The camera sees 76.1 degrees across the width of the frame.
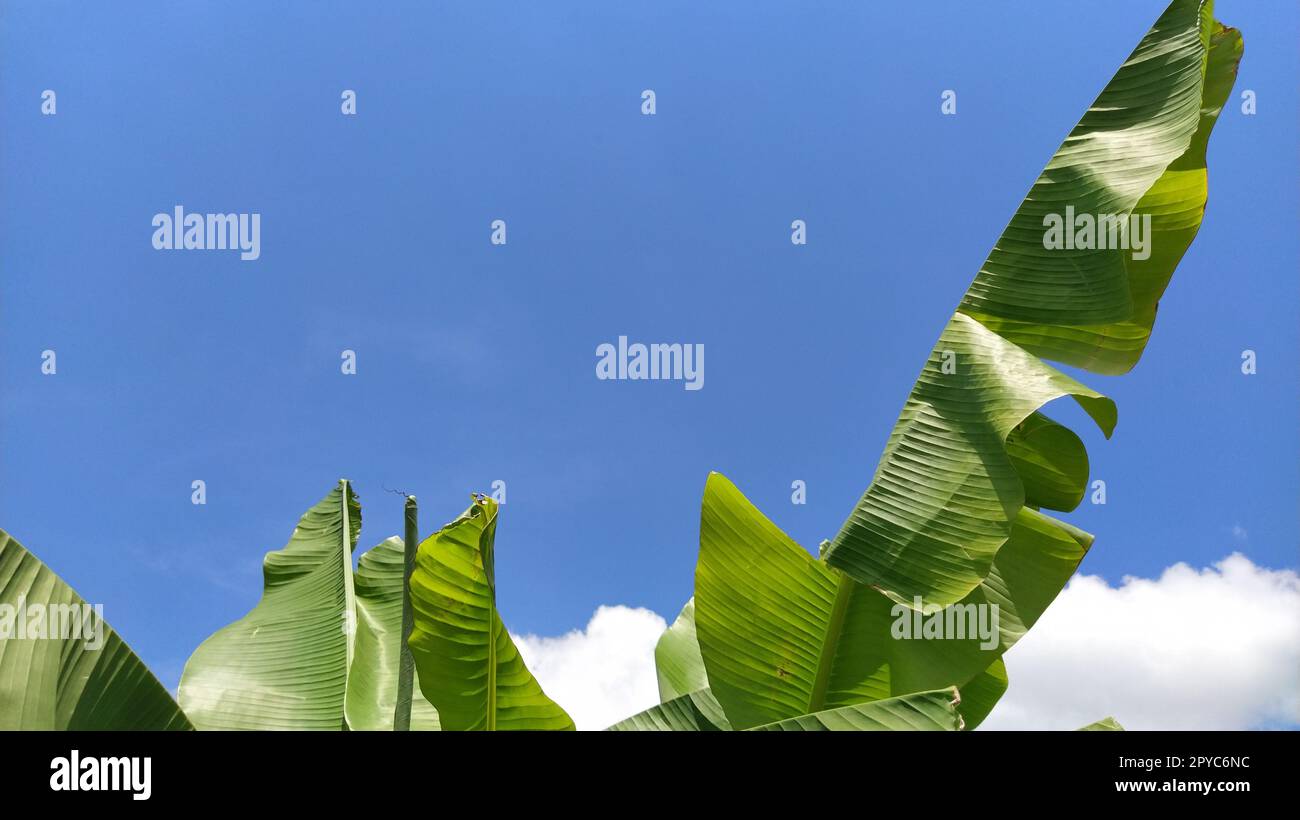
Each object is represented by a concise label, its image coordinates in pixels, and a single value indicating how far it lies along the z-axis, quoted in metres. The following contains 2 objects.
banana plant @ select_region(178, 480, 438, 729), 3.36
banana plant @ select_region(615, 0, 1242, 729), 2.56
